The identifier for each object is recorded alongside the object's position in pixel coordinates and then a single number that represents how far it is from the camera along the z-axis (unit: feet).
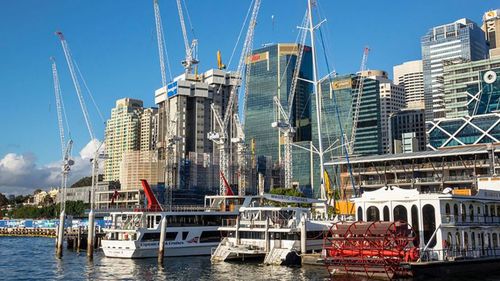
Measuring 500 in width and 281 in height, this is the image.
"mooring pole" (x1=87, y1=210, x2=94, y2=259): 239.91
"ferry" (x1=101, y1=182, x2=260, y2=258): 239.91
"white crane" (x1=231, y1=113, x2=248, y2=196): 575.79
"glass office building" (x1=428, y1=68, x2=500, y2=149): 562.66
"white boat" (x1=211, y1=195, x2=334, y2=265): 199.58
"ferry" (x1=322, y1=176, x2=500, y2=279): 146.92
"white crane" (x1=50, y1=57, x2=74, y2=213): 599.57
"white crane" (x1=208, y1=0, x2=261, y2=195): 589.65
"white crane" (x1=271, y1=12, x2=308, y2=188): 491.43
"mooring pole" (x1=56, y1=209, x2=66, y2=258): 253.55
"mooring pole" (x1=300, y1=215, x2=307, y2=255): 195.31
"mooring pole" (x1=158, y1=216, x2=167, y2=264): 216.95
